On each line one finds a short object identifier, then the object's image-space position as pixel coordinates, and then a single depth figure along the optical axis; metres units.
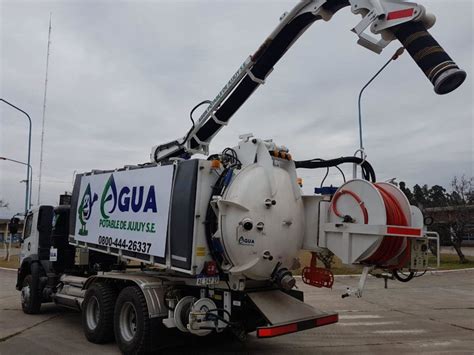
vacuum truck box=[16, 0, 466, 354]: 5.75
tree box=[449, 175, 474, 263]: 26.30
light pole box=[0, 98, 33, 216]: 23.31
